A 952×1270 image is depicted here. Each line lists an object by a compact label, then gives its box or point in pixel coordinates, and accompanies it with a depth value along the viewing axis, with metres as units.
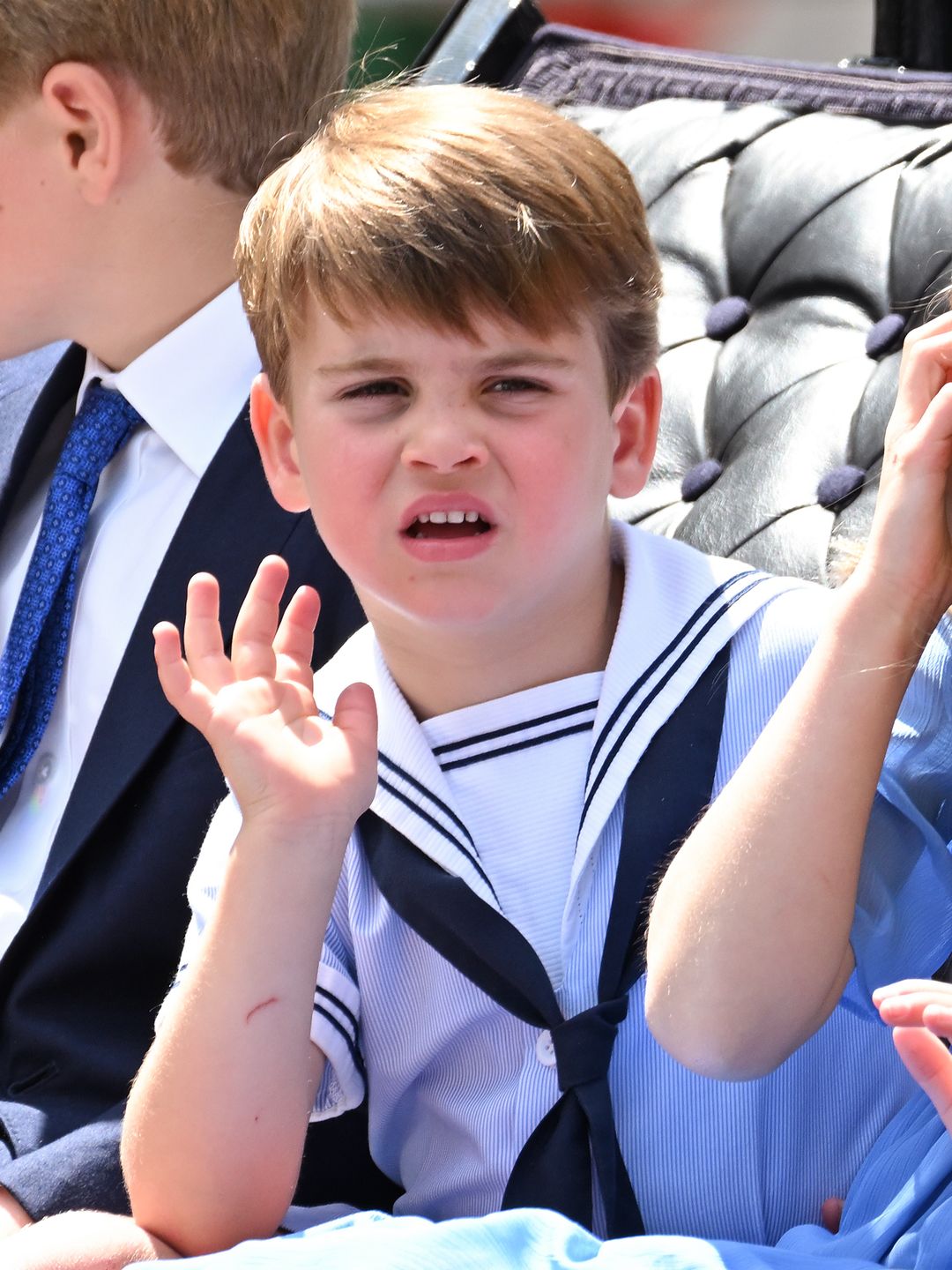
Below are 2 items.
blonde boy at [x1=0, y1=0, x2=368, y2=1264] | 4.96
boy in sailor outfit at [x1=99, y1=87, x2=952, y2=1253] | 4.81
